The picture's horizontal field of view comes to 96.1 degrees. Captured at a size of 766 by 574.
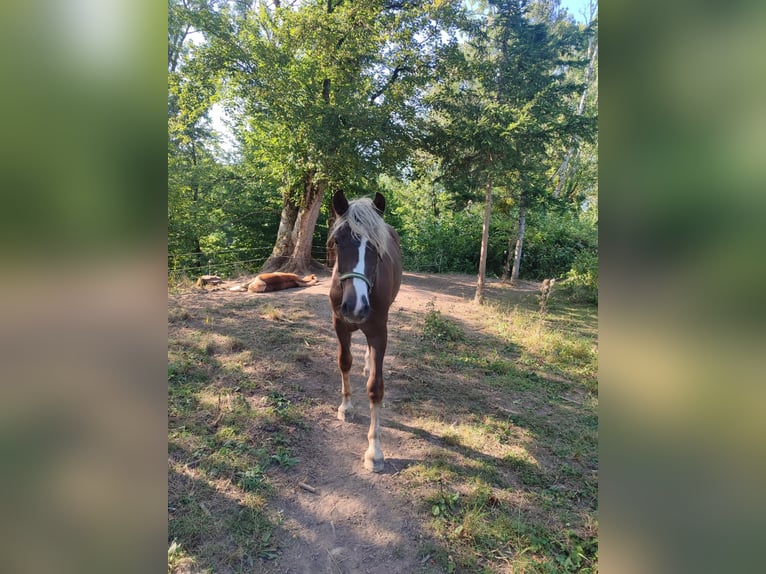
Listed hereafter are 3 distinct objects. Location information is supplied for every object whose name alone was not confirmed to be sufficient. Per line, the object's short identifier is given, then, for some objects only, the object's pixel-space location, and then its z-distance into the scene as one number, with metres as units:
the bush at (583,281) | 8.18
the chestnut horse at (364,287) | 2.34
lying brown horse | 7.48
